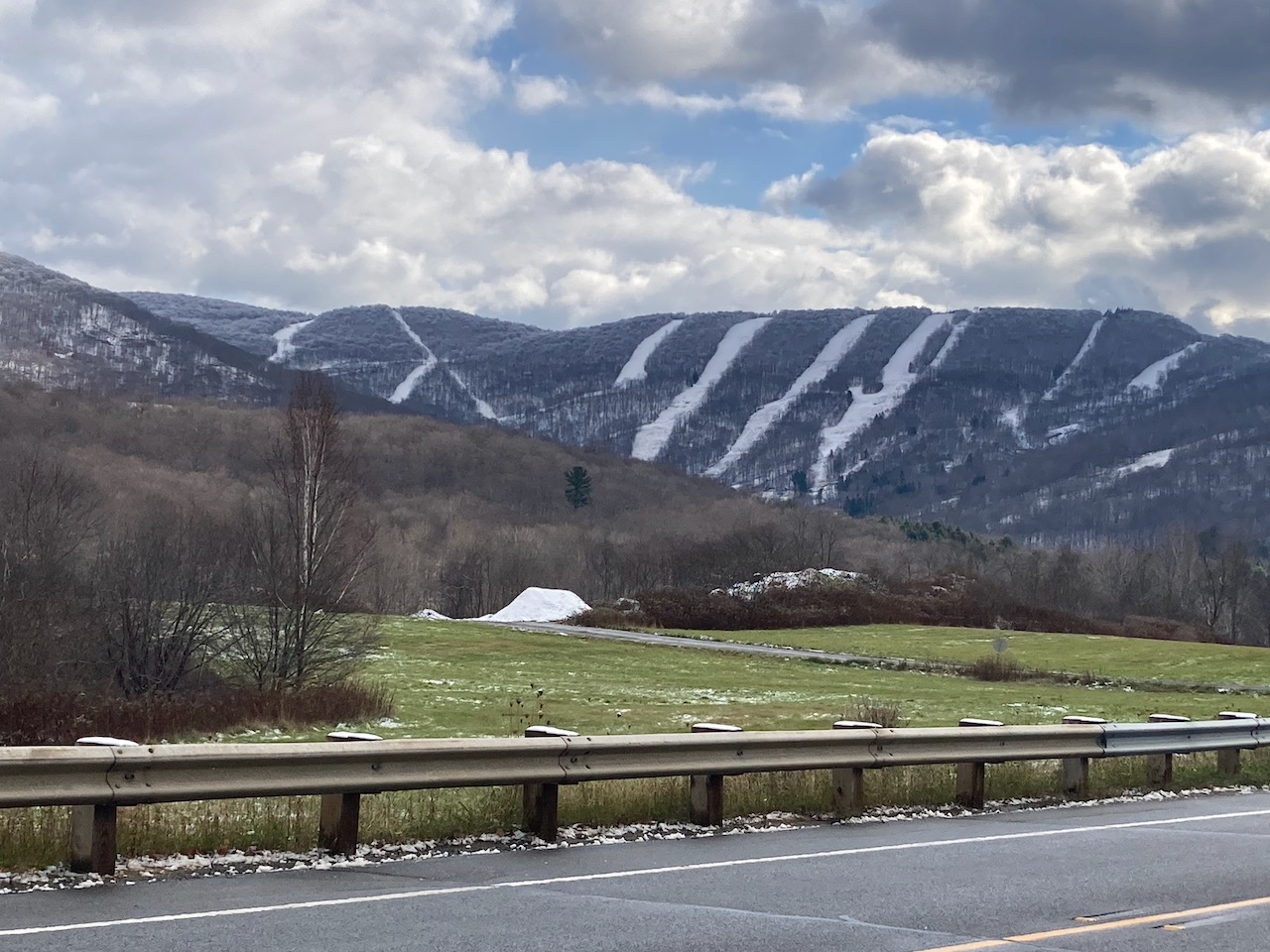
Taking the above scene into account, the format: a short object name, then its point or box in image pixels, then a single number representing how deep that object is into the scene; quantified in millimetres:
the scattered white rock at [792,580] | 107375
